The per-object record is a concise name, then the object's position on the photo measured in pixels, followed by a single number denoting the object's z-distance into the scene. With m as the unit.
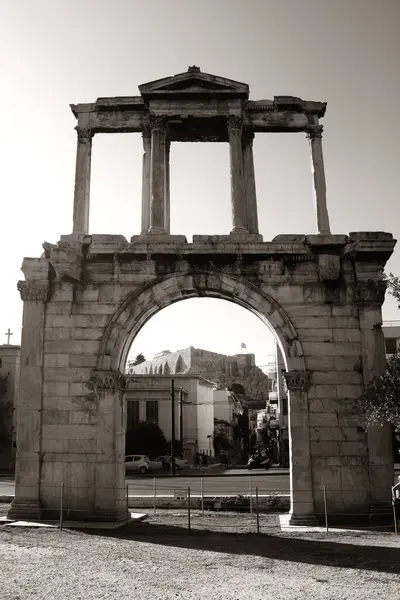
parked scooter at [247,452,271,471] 42.56
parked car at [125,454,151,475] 38.03
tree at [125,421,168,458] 46.50
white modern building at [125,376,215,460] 50.44
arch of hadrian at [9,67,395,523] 14.77
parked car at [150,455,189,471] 41.69
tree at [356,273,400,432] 12.75
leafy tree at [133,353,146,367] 91.04
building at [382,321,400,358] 50.91
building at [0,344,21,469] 48.06
